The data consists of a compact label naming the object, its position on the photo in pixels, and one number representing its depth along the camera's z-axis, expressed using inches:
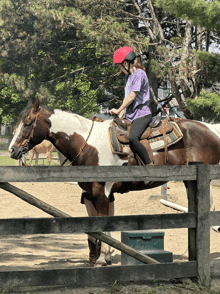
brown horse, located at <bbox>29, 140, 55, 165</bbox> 870.4
